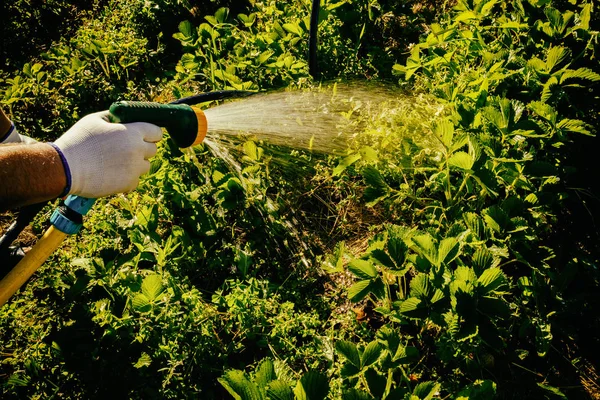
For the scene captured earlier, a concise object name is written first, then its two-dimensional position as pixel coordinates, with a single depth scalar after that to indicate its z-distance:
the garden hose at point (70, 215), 0.97
